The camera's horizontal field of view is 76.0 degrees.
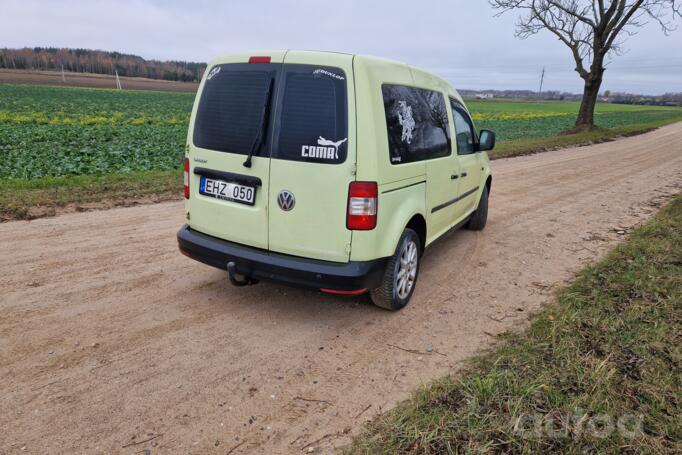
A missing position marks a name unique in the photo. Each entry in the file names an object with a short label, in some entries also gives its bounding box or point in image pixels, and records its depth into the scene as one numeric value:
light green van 3.25
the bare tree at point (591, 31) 23.59
